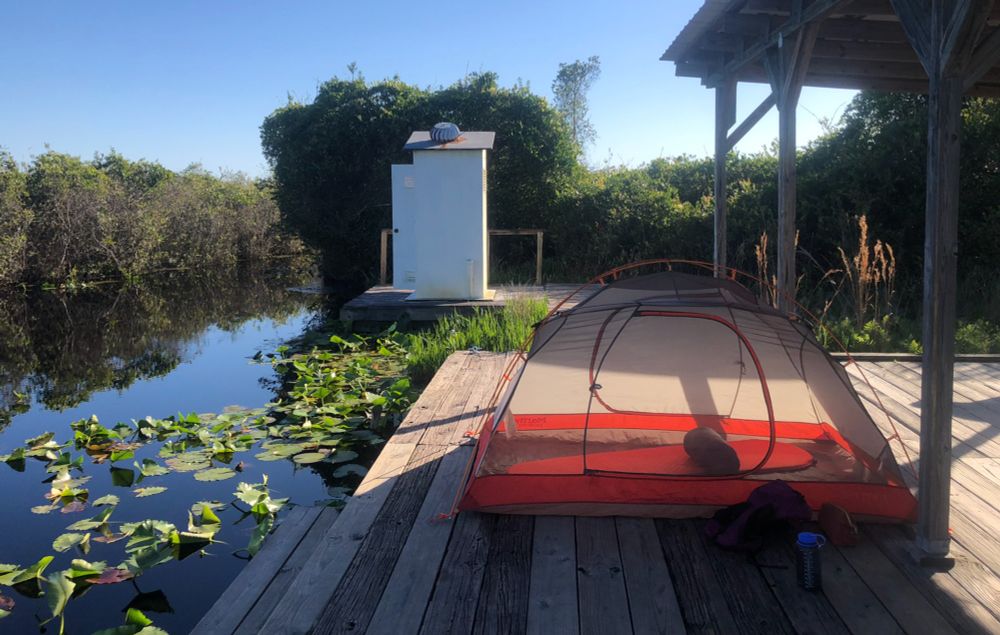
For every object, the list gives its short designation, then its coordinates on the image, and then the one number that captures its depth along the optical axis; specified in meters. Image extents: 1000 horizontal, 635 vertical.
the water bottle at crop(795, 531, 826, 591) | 2.54
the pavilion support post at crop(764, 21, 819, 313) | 4.72
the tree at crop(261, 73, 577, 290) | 13.34
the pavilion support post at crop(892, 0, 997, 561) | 2.59
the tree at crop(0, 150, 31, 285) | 13.62
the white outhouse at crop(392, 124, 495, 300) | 8.49
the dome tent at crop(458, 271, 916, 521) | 3.23
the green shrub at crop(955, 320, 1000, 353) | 6.68
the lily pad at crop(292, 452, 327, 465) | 4.88
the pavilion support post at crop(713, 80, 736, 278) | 6.10
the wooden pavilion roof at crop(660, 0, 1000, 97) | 4.68
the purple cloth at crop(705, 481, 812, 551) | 2.88
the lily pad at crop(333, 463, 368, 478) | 4.72
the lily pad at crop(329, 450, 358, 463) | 4.91
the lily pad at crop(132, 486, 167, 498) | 4.50
